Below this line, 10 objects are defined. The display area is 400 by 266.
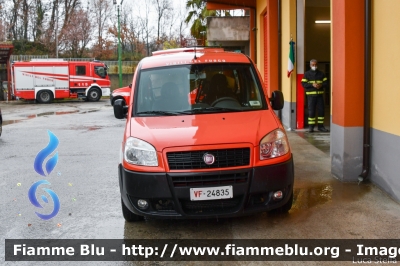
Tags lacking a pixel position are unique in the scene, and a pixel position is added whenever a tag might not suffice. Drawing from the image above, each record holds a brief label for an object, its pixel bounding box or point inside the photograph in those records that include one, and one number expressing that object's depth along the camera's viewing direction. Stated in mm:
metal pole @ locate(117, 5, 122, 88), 40191
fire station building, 6258
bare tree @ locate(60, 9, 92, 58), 48625
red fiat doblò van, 4902
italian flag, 12781
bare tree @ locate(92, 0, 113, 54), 51344
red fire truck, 33031
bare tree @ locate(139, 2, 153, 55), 54312
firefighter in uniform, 12500
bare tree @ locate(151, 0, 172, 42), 54000
